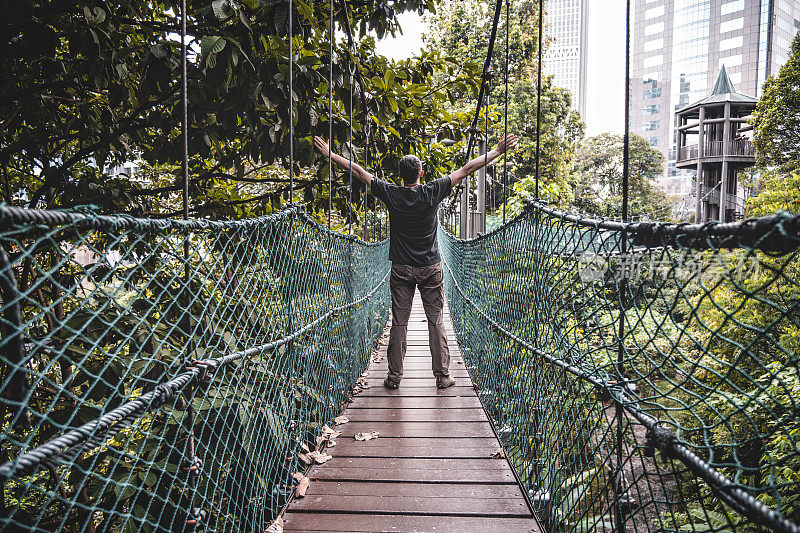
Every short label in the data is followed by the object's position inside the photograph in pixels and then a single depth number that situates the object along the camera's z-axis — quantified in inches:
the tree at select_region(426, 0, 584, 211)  597.9
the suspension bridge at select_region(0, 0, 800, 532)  30.1
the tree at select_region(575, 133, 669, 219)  988.6
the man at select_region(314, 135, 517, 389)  106.4
